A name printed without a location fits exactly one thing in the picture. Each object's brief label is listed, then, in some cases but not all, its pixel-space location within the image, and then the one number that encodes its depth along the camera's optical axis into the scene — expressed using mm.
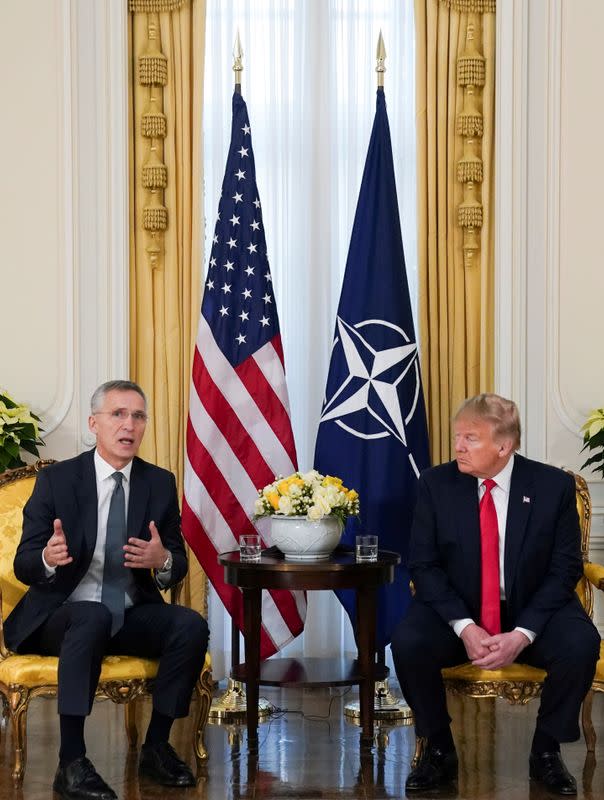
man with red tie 3744
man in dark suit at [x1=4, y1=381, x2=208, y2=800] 3678
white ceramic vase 4332
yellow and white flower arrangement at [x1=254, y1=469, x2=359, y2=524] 4293
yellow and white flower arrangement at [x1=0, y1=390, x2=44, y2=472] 4988
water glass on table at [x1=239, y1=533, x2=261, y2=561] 4363
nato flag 4992
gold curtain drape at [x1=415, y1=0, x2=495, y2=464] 5582
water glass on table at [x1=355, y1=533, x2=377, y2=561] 4332
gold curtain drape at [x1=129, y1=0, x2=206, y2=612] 5562
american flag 4945
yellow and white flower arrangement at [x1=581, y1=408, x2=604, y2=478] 5055
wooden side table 4223
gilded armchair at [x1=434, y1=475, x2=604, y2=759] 3807
